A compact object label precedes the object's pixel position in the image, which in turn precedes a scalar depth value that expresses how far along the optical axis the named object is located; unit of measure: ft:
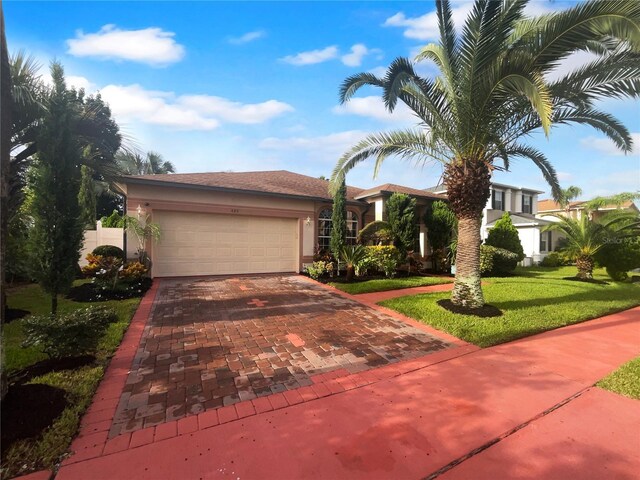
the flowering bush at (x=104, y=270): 25.85
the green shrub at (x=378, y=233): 40.43
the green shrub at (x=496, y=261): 42.63
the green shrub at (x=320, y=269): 36.06
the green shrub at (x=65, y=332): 11.30
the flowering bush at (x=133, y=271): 28.07
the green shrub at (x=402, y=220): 39.91
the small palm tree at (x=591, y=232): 36.94
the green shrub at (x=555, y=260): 63.62
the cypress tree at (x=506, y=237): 47.93
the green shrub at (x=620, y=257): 38.86
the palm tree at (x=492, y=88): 16.06
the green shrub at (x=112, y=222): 48.80
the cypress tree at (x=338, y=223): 36.81
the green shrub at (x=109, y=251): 32.63
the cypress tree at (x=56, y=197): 16.21
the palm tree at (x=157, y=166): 99.76
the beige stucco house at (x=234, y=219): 34.04
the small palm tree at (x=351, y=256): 35.40
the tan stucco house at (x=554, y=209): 61.21
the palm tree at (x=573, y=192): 106.00
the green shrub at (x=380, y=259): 36.65
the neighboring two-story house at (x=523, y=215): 67.41
